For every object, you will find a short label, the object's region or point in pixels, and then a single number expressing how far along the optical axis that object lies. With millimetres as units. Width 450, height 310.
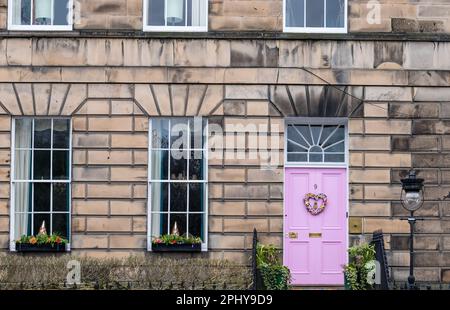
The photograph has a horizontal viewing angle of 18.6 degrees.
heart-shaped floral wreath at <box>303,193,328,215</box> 26719
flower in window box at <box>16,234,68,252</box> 26219
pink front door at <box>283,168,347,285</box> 26688
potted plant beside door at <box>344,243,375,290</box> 25250
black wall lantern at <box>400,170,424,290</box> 24719
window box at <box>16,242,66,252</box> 26219
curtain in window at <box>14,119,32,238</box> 26562
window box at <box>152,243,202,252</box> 26250
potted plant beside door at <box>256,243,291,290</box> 25031
